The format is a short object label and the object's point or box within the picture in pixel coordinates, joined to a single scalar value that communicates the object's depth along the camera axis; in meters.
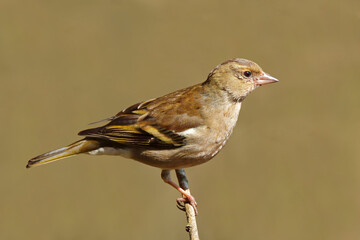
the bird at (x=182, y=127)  8.41
